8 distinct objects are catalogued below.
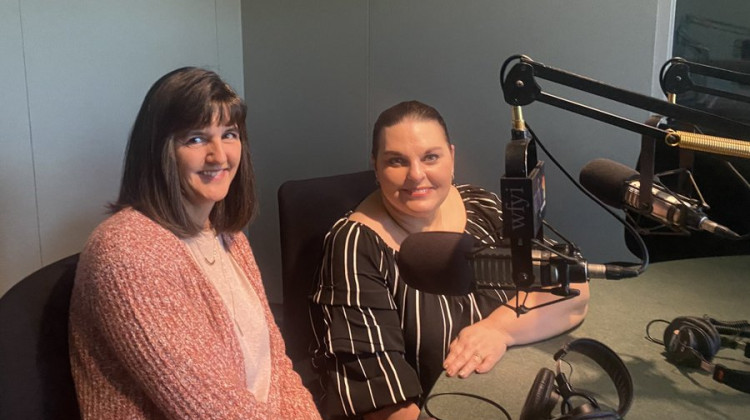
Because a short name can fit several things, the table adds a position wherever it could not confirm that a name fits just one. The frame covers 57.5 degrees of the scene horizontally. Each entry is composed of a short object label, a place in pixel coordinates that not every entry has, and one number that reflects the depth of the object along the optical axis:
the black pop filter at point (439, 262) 0.87
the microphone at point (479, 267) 0.85
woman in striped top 1.37
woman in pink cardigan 1.04
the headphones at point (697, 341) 1.21
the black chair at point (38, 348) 0.95
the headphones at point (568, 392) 0.95
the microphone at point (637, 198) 0.95
